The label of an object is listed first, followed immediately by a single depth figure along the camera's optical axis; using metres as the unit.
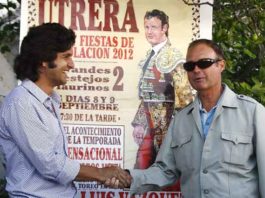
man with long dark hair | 3.42
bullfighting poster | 4.44
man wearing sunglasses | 3.74
